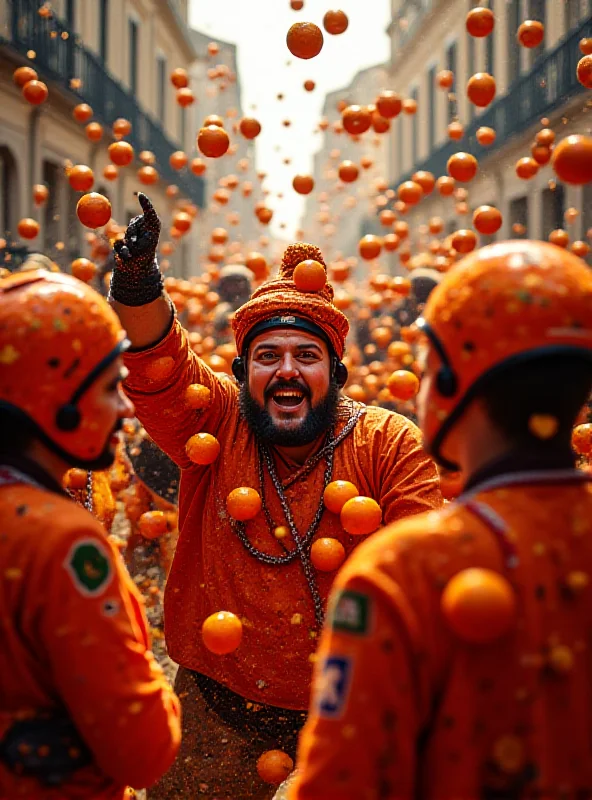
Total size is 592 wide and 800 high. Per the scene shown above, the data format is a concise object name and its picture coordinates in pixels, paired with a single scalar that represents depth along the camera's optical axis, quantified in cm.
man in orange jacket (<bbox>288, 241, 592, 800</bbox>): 148
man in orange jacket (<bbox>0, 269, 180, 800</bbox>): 165
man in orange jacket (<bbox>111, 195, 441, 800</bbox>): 325
